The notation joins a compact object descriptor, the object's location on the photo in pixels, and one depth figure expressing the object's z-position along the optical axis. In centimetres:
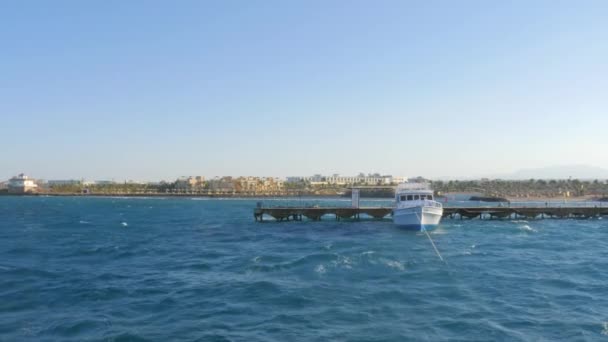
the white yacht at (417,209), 5894
